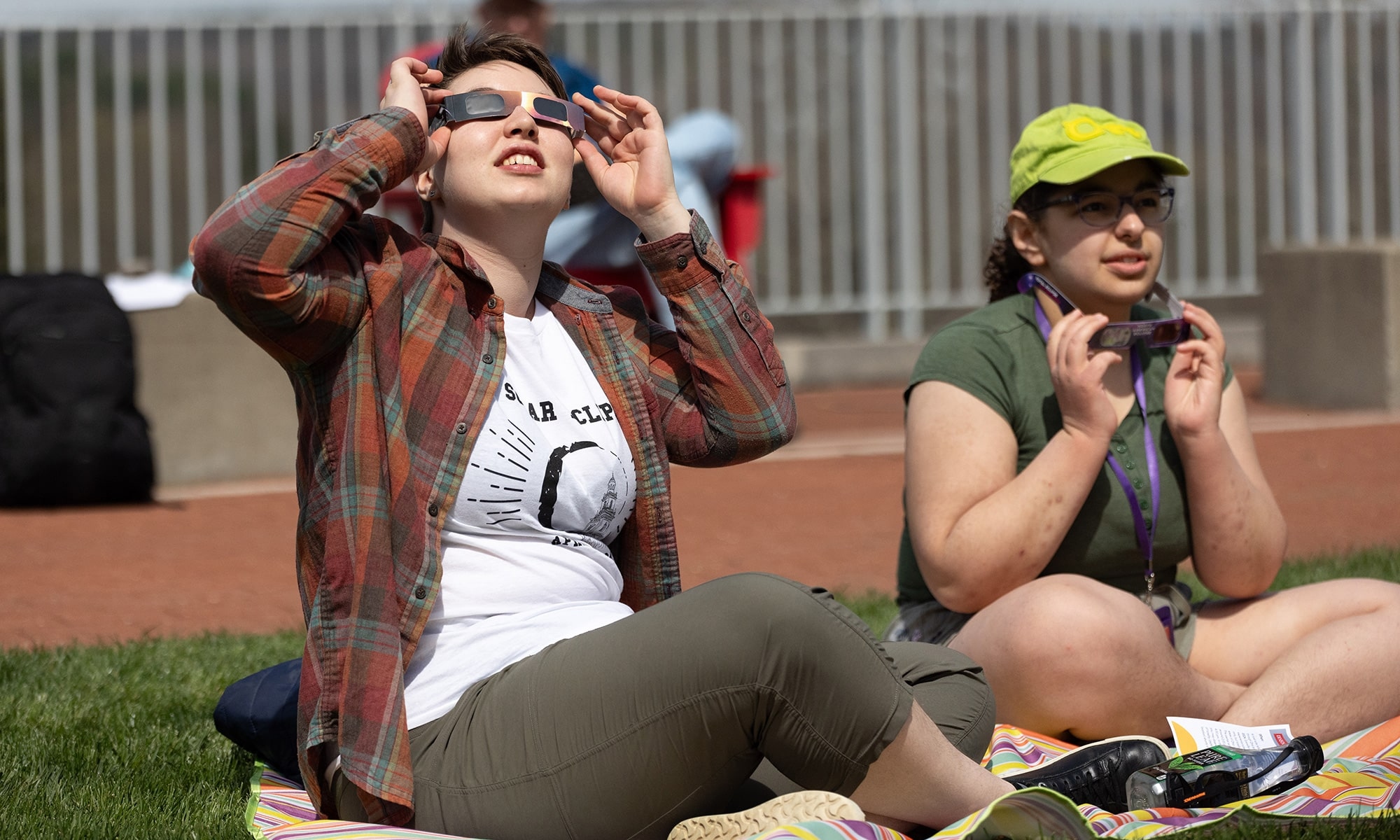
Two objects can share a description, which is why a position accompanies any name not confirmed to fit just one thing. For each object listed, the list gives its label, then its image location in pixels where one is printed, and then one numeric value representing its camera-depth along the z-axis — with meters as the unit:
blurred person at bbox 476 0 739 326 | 14.30
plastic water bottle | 5.64
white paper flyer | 6.12
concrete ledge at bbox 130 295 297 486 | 15.24
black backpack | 13.09
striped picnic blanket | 4.89
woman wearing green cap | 6.36
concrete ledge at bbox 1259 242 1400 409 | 18.02
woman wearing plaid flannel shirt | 4.83
